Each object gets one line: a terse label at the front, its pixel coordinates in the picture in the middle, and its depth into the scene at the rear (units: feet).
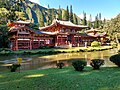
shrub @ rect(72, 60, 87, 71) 20.27
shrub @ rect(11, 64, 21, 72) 23.66
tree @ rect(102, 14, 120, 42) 103.26
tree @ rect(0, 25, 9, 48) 66.52
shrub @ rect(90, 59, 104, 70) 20.84
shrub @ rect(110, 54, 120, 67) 21.06
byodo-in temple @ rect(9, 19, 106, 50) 69.57
